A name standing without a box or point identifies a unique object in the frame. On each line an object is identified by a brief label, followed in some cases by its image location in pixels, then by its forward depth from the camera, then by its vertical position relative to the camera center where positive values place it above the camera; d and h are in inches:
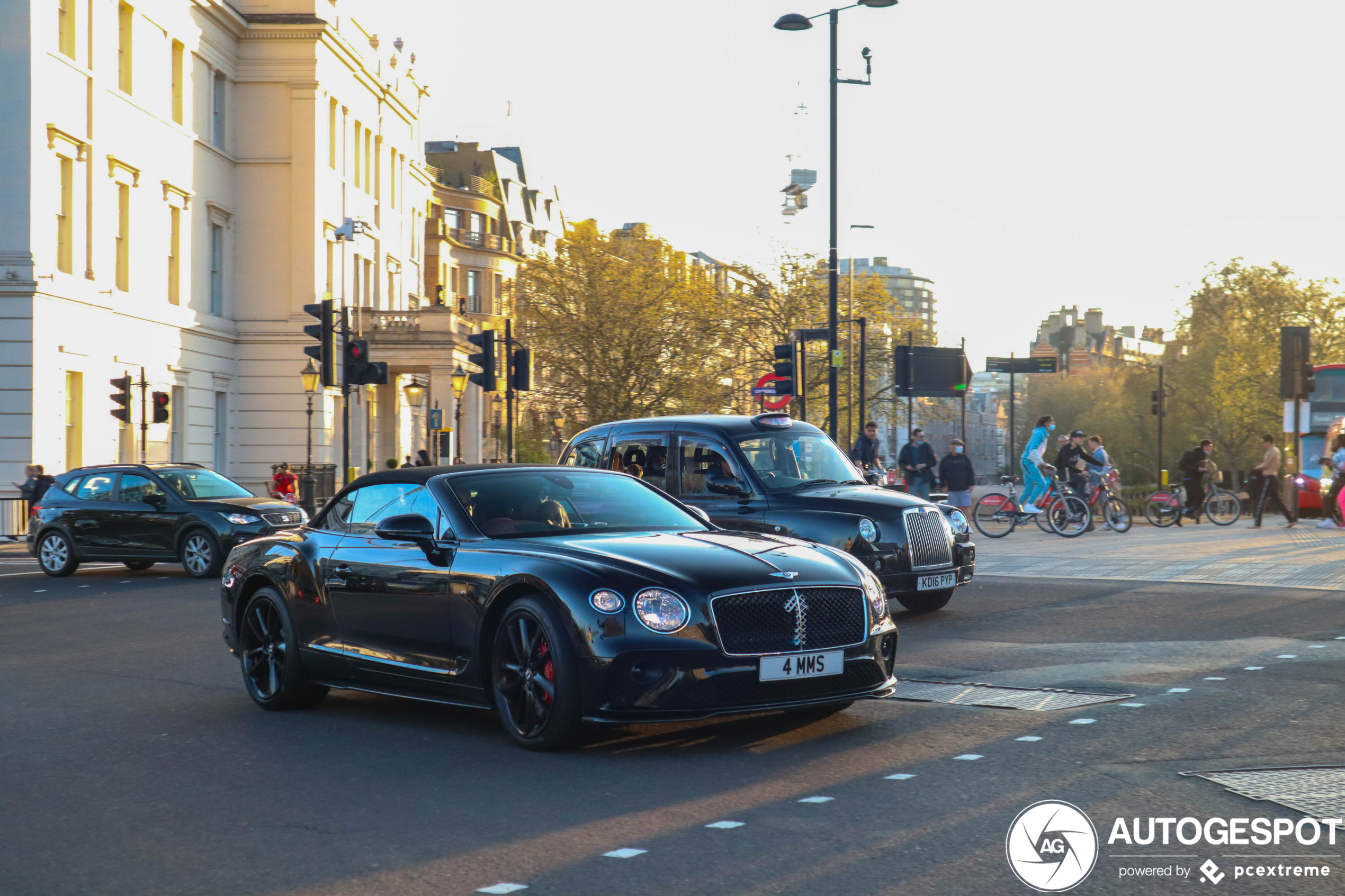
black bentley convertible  271.1 -33.1
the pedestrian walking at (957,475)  1063.0 -26.2
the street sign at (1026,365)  1537.9 +73.6
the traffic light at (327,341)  1005.2 +61.3
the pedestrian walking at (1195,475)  1239.5 -29.8
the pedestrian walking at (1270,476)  1152.2 -28.4
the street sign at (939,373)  1459.2 +62.7
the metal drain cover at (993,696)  325.4 -56.9
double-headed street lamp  1025.5 +118.9
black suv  805.9 -45.3
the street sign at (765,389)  1080.8 +33.7
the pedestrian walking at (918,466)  1122.0 -21.3
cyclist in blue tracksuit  995.9 -20.1
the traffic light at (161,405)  1279.5 +23.5
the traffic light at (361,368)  973.8 +42.4
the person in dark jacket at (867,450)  1205.7 -10.7
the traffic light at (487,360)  1016.9 +49.9
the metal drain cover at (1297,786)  223.0 -53.6
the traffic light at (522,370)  1020.5 +43.9
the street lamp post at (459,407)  1646.2 +38.7
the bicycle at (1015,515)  1002.1 -51.7
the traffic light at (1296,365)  1106.7 +53.1
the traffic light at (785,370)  1032.2 +44.7
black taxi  509.4 -19.5
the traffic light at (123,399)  1201.4 +27.4
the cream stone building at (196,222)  1314.0 +231.3
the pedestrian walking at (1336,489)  1056.2 -34.8
